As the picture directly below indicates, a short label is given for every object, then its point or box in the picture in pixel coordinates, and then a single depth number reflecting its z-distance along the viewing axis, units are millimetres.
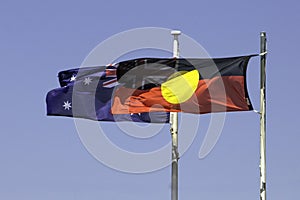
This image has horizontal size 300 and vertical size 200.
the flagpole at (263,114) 47000
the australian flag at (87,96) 54000
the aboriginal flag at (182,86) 49531
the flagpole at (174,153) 52438
